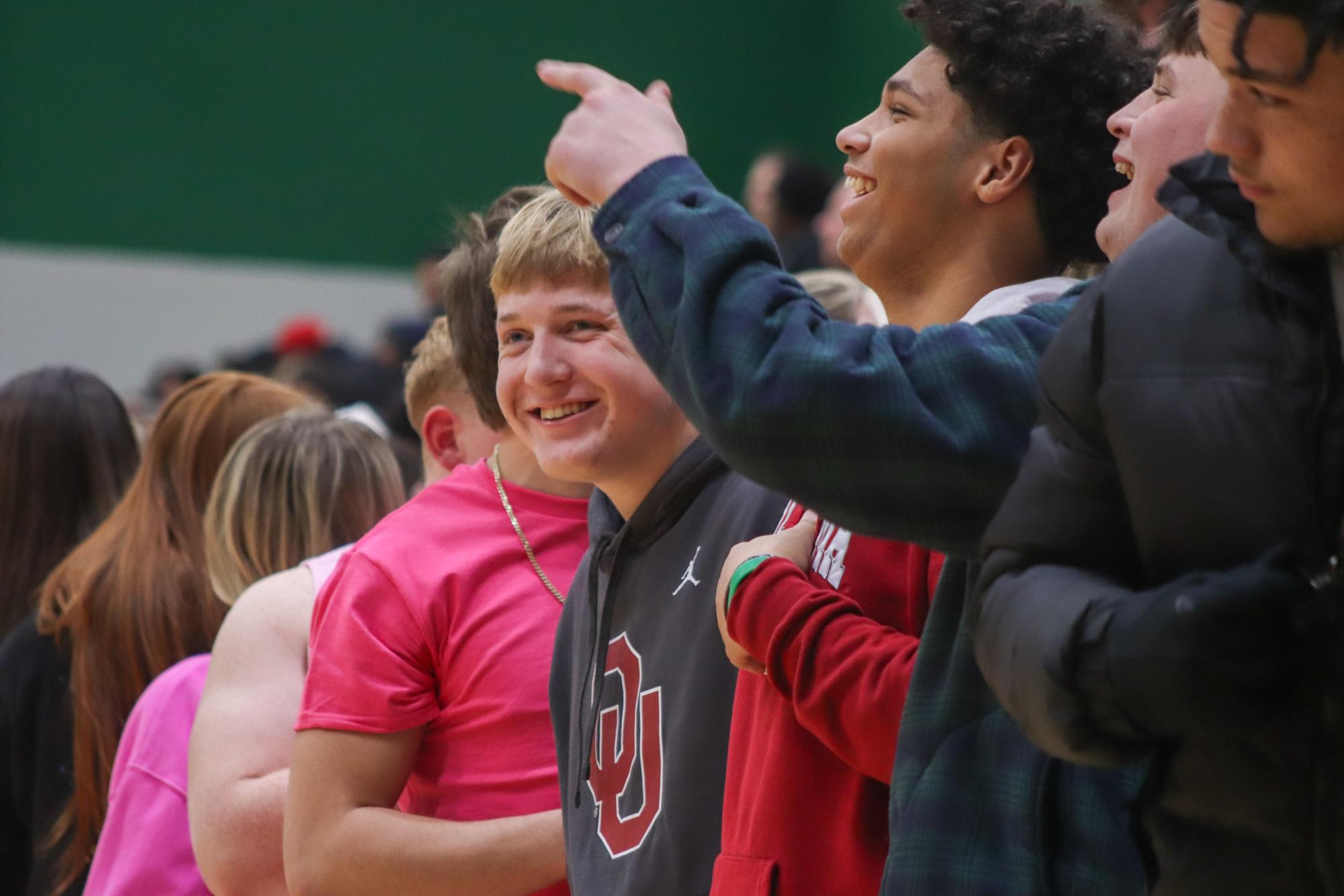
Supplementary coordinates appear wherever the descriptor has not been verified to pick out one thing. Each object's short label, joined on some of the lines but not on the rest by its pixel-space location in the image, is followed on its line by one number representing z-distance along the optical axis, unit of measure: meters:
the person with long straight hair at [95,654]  5.37
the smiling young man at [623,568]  4.61
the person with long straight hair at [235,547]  5.22
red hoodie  4.35
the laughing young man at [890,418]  4.23
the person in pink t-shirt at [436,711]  4.81
